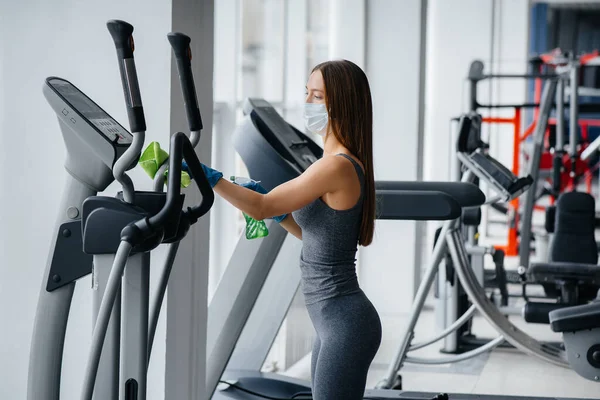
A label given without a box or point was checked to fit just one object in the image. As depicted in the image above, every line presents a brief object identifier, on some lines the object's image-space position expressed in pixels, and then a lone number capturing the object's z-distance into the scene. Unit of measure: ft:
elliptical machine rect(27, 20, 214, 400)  12.73
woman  14.34
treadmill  17.11
